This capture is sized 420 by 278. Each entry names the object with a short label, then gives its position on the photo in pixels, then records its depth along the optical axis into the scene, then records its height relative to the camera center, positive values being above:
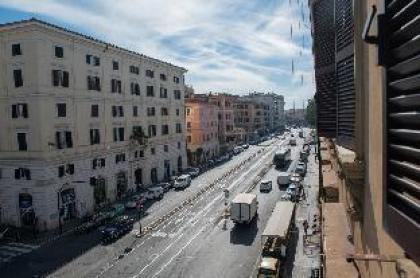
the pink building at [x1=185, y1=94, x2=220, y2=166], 95.94 -1.82
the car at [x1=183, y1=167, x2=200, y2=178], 78.43 -9.11
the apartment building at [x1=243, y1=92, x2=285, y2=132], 186.62 +1.28
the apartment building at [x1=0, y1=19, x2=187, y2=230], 46.19 +0.07
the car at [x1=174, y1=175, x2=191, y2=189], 67.12 -9.08
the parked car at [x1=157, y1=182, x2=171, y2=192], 65.84 -9.48
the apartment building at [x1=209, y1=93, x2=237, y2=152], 118.16 -0.45
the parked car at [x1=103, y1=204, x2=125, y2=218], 49.82 -9.96
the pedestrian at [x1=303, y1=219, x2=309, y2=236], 40.29 -9.97
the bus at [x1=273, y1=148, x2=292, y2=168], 86.94 -7.83
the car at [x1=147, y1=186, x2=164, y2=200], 59.81 -9.49
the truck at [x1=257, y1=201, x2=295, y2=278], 30.27 -9.46
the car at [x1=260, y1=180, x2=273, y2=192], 63.12 -9.42
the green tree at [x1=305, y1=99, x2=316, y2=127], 116.75 +1.94
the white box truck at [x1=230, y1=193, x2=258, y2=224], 43.75 -8.86
